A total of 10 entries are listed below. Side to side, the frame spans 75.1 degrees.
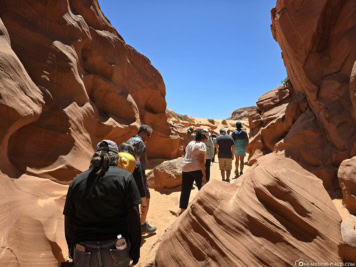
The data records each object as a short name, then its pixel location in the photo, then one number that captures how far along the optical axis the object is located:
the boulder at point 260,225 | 2.17
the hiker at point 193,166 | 4.41
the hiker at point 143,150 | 3.80
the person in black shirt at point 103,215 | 1.80
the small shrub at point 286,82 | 10.42
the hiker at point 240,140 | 8.08
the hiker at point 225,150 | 6.89
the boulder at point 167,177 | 7.39
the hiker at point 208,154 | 6.31
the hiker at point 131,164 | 3.05
